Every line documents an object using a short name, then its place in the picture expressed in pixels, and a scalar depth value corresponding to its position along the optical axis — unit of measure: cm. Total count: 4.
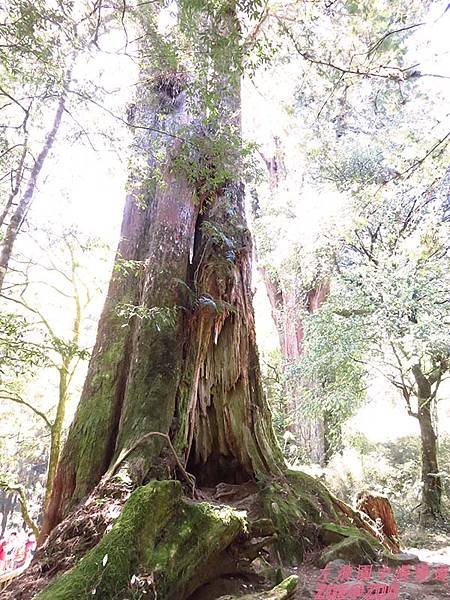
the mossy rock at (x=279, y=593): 201
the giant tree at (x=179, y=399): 221
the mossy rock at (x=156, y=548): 181
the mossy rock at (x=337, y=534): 344
